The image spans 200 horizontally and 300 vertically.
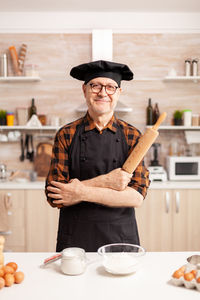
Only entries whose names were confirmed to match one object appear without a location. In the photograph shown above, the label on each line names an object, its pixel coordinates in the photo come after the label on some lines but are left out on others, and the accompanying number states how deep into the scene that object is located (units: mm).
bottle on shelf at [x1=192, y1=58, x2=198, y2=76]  3842
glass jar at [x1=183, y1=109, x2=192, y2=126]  3820
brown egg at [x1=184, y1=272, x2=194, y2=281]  1199
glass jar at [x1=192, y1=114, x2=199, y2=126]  3846
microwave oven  3734
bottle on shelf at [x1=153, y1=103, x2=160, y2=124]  3895
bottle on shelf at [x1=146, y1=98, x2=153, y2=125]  3877
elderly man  1688
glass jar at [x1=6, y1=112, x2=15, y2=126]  3896
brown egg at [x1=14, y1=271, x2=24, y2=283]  1243
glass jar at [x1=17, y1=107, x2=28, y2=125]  3910
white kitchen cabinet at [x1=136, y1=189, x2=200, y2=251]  3492
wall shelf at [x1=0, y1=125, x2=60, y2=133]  3836
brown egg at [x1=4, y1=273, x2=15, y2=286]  1218
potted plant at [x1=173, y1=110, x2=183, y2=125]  3859
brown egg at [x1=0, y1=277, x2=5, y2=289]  1199
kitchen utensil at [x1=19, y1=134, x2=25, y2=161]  3969
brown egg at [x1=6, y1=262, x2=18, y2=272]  1310
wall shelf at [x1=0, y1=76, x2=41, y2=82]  3796
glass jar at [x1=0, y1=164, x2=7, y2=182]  3737
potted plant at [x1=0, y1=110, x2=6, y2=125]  3904
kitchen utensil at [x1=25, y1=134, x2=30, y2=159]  3977
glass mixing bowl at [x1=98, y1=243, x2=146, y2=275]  1285
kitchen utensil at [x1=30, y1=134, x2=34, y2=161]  3989
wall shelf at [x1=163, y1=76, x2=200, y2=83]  3783
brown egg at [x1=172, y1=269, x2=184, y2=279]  1229
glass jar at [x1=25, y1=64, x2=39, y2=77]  3826
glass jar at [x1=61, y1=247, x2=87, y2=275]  1294
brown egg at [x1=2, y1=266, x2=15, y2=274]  1254
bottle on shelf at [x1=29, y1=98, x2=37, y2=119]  3912
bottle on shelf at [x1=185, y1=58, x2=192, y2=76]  3863
